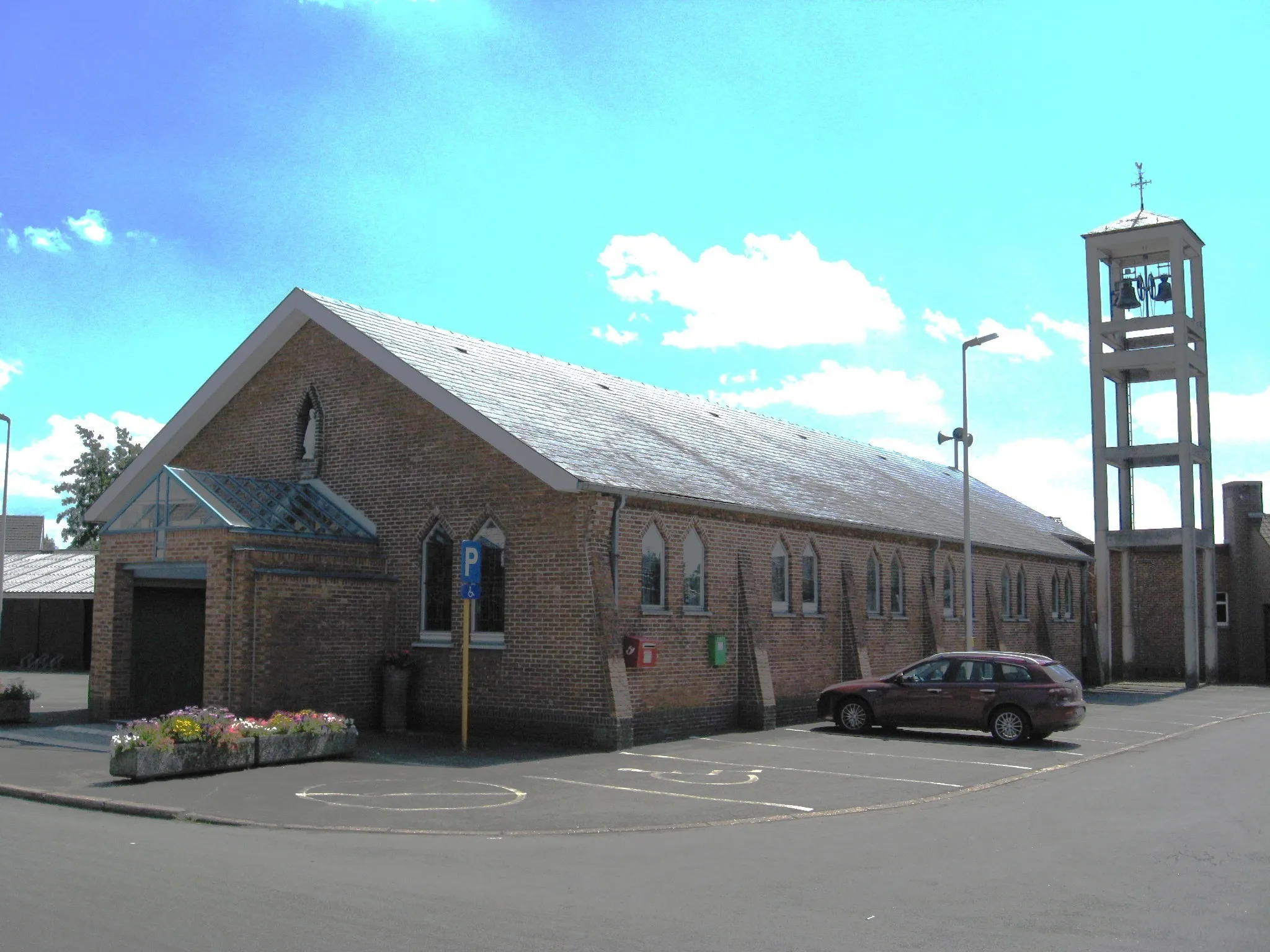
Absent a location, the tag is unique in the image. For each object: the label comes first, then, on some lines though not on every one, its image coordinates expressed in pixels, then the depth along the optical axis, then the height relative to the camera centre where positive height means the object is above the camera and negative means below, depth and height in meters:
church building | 18.20 +0.35
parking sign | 17.61 +0.16
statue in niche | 22.30 +2.61
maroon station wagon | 19.36 -2.19
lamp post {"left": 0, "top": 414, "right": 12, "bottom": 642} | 29.31 +1.84
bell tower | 38.31 +6.73
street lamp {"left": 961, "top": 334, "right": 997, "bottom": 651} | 24.25 +1.69
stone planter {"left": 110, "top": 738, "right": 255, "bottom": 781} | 13.88 -2.32
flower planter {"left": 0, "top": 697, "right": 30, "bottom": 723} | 20.38 -2.43
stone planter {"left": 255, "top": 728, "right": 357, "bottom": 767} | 15.34 -2.38
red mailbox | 18.34 -1.27
